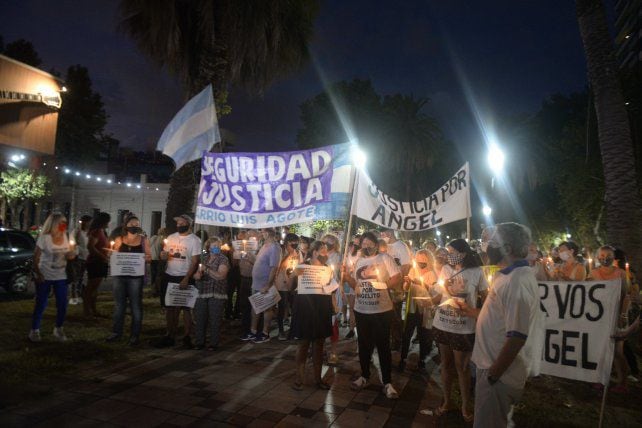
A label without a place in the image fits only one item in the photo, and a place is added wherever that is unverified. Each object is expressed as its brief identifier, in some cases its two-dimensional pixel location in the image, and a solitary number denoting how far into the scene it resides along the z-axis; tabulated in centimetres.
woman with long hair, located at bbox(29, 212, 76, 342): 697
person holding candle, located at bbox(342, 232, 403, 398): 562
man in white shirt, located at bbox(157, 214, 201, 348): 732
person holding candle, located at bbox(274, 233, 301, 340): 789
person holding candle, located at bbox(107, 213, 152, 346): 742
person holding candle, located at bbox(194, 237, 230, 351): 736
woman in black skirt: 560
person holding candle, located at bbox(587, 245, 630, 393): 604
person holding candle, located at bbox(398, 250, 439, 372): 718
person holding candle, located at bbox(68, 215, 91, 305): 1020
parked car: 1163
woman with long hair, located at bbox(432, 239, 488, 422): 489
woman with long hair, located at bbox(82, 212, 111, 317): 939
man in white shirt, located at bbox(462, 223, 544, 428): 305
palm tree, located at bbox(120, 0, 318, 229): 1214
